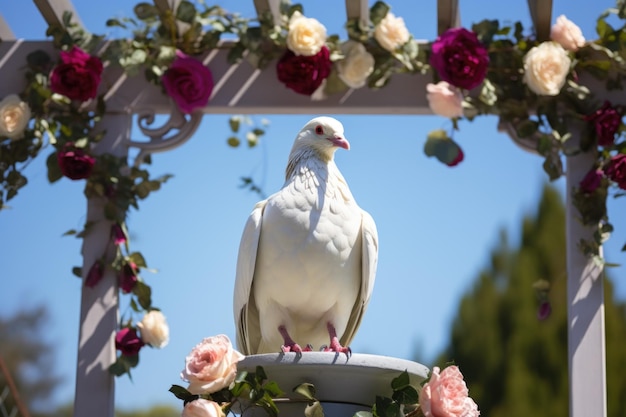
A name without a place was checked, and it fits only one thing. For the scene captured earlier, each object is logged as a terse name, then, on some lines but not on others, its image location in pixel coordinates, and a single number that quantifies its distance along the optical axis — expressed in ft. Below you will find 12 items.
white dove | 7.29
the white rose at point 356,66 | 11.46
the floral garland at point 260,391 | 5.67
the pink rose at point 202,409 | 5.70
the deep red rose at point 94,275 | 11.37
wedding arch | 11.14
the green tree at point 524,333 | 25.04
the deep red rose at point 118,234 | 11.47
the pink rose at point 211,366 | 5.78
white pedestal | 5.93
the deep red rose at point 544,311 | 11.49
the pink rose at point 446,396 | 5.62
